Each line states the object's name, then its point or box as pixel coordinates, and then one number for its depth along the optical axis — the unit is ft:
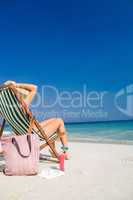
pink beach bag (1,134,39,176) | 5.61
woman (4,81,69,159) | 5.94
